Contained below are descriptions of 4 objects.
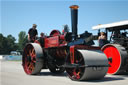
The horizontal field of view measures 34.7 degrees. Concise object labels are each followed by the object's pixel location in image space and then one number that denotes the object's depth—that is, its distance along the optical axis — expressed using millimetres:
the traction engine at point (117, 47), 7777
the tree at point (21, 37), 107506
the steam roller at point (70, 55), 6031
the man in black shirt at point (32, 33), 8797
